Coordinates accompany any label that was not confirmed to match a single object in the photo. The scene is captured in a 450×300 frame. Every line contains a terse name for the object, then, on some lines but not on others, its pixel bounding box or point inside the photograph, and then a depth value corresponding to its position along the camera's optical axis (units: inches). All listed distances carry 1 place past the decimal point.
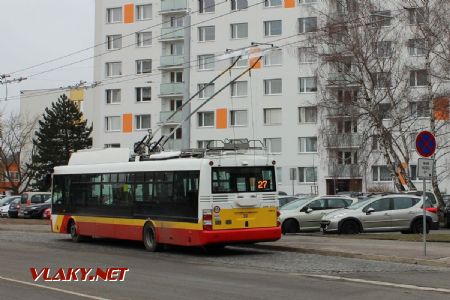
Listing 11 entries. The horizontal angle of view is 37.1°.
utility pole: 1377.2
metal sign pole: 633.7
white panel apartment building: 2527.1
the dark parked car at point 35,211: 1739.7
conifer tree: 2903.5
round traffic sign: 649.0
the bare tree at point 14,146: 3011.8
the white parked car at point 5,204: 1909.7
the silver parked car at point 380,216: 938.7
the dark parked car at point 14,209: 1828.2
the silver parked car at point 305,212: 992.2
